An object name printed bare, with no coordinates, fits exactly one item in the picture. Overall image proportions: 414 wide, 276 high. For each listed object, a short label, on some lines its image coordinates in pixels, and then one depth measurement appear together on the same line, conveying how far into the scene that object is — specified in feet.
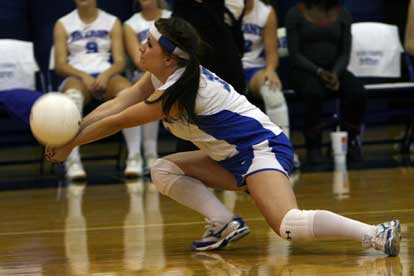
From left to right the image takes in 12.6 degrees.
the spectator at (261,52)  43.46
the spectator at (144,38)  44.06
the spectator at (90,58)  43.04
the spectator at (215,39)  31.55
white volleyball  22.20
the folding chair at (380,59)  47.85
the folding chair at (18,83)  41.54
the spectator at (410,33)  41.46
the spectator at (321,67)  44.72
